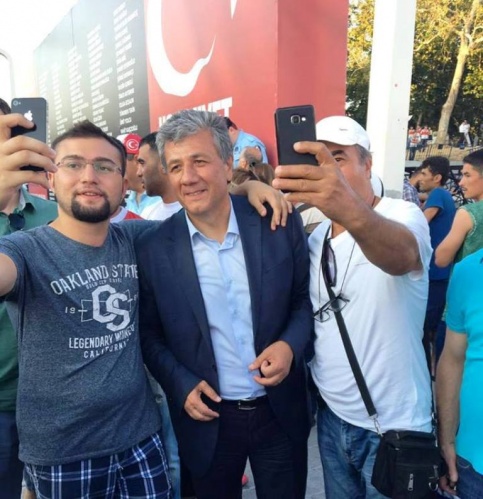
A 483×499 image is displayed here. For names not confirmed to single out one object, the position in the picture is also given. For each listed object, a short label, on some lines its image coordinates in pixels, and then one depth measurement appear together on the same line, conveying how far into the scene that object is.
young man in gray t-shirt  1.50
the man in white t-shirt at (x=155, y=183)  3.17
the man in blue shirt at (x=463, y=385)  1.40
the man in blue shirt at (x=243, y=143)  3.60
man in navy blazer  1.66
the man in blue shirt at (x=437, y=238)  3.61
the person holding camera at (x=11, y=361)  1.80
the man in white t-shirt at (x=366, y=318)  1.41
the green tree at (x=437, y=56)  19.22
